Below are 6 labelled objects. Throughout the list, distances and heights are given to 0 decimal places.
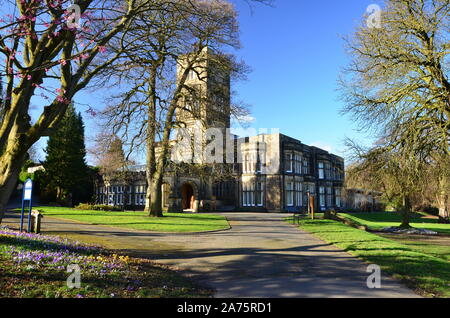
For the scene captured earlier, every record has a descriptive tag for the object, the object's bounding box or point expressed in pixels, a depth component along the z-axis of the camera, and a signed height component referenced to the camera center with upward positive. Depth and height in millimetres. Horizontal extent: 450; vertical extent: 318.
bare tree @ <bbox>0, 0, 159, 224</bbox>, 6957 +2666
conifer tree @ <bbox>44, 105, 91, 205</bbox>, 39781 +3177
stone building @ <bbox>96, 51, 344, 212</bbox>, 38125 +1294
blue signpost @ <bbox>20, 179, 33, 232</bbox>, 12852 +85
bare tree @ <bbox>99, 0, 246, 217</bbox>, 20578 +5555
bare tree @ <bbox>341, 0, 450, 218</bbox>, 13102 +4989
